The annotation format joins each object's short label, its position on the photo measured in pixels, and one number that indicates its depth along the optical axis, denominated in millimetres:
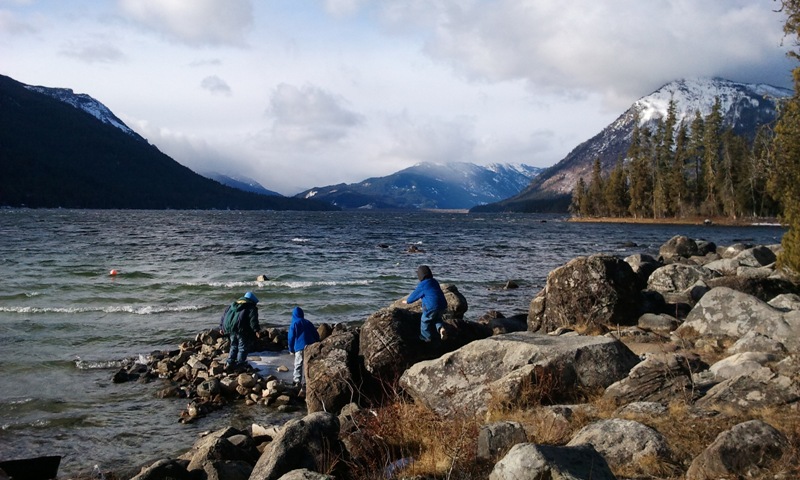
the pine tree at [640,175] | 119381
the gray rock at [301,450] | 6457
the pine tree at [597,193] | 140000
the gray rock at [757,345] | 10446
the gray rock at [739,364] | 8906
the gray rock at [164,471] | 7023
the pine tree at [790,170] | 17953
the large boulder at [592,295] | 16359
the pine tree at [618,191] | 129750
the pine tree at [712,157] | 102875
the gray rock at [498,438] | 6051
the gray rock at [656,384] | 7668
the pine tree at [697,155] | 108062
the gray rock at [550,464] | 4738
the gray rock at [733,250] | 35625
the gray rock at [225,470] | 6902
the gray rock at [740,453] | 5176
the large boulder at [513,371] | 8242
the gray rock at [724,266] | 24191
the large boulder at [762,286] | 17156
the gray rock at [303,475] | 5383
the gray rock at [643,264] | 24031
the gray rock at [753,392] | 6898
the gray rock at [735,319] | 11805
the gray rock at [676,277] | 21359
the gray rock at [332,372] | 11031
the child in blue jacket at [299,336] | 13502
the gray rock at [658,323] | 15617
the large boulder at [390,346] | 11641
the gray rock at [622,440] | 5754
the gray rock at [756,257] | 26656
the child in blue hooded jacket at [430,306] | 11961
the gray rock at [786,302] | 13880
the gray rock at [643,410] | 6949
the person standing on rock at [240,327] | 14656
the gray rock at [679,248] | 40531
